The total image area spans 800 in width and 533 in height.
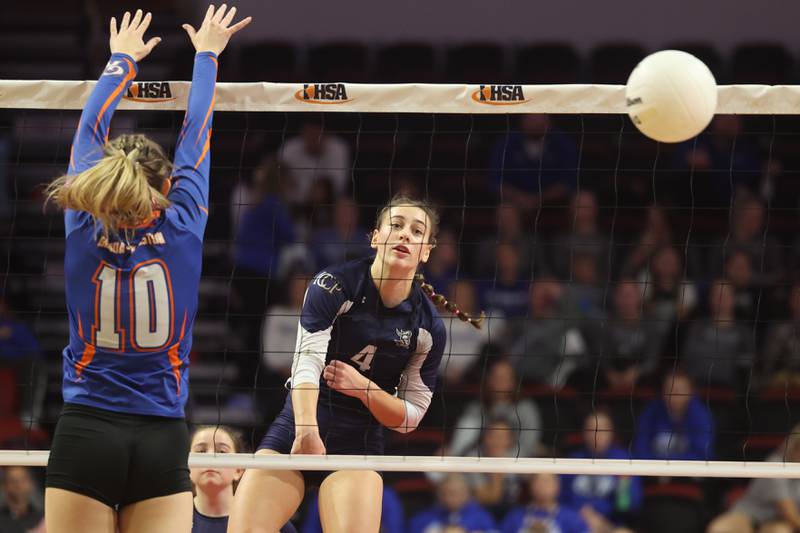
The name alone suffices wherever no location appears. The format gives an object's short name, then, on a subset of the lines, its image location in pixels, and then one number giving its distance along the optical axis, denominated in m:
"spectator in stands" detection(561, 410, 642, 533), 18.28
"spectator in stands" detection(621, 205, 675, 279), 20.86
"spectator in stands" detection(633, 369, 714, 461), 18.64
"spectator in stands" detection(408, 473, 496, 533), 17.91
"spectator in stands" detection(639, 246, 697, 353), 20.22
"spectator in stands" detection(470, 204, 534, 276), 20.98
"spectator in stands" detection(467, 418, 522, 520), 18.37
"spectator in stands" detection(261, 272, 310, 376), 19.70
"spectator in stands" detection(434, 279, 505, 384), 20.12
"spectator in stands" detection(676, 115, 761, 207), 22.47
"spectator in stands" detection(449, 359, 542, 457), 19.02
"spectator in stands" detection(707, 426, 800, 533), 18.11
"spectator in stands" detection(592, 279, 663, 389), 19.94
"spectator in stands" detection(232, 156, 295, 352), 20.48
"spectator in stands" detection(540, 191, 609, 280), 20.98
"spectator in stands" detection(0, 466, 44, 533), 17.53
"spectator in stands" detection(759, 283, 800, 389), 19.62
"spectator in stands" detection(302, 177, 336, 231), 20.52
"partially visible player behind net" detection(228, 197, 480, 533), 10.65
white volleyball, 10.31
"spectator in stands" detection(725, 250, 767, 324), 20.14
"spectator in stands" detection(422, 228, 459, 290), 20.87
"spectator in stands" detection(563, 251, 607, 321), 20.28
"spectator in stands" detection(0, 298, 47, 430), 19.83
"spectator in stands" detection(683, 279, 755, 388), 19.80
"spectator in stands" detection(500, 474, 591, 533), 17.69
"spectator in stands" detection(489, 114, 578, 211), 22.39
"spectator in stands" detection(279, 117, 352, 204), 22.22
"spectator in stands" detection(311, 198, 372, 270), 20.89
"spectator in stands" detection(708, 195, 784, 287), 21.03
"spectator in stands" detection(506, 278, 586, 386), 19.87
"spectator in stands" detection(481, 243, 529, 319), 20.73
